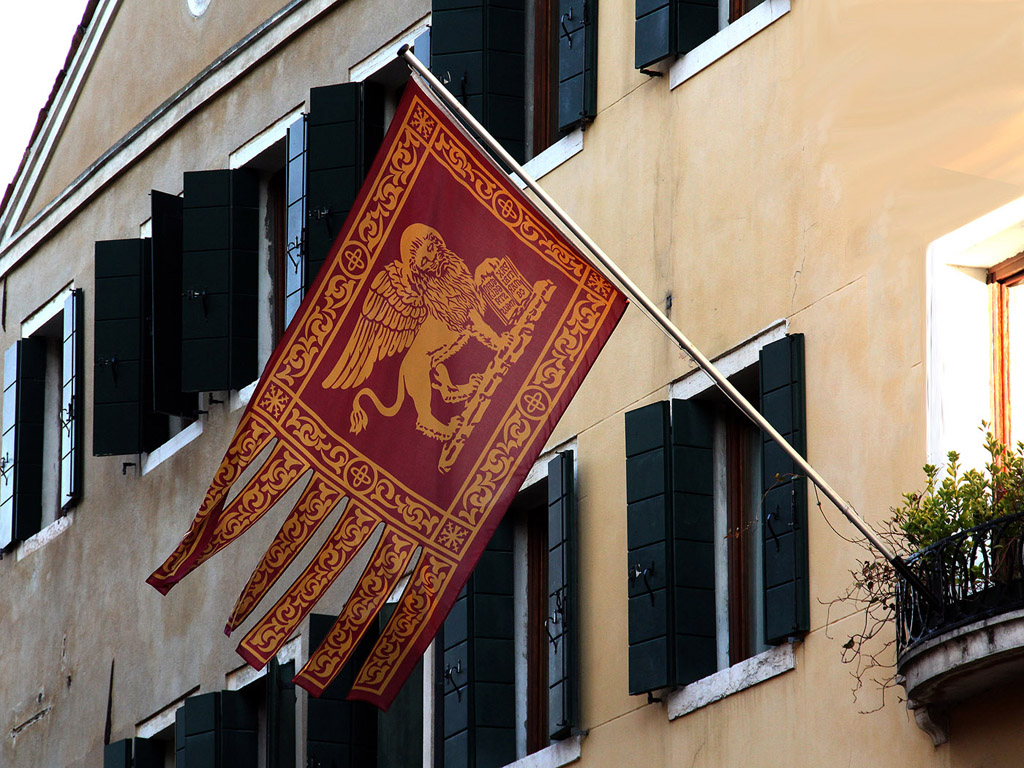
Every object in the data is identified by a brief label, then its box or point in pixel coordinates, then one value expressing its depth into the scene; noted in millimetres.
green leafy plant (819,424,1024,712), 18312
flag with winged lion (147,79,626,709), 20437
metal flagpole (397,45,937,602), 18875
